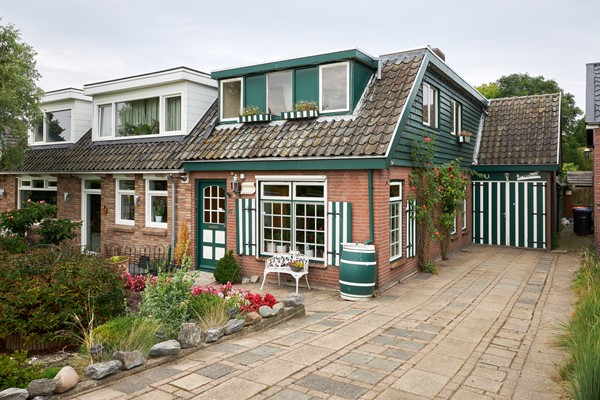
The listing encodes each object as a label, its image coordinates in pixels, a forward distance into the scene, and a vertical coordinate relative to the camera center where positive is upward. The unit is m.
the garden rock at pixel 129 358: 4.90 -1.71
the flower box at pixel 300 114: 10.28 +2.07
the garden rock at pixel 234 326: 6.19 -1.72
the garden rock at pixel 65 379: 4.33 -1.72
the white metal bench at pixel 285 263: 9.26 -1.30
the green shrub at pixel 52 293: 5.87 -1.24
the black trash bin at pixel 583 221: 18.80 -0.87
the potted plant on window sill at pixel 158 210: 12.53 -0.19
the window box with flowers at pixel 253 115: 11.08 +2.19
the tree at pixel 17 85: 10.59 +2.91
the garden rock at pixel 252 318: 6.54 -1.70
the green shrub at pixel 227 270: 10.24 -1.56
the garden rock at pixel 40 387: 4.16 -1.71
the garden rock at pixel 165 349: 5.29 -1.73
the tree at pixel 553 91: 39.00 +9.73
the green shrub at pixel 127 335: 5.25 -1.58
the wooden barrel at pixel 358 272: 8.43 -1.32
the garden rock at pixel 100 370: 4.64 -1.74
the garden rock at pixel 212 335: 5.90 -1.75
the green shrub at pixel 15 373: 4.28 -1.67
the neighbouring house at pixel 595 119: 11.66 +2.12
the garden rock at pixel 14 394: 3.97 -1.70
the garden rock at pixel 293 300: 7.35 -1.62
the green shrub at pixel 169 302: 6.14 -1.38
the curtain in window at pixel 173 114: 12.86 +2.60
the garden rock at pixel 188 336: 5.62 -1.68
